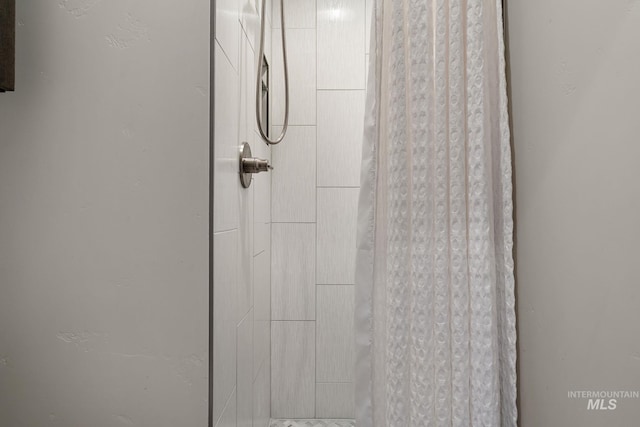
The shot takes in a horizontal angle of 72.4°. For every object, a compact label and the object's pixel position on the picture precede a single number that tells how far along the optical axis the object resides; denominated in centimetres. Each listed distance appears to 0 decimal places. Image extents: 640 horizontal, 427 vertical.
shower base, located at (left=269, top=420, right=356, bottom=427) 169
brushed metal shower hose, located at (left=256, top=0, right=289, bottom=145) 122
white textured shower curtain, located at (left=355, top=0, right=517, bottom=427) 89
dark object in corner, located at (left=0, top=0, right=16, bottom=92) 75
